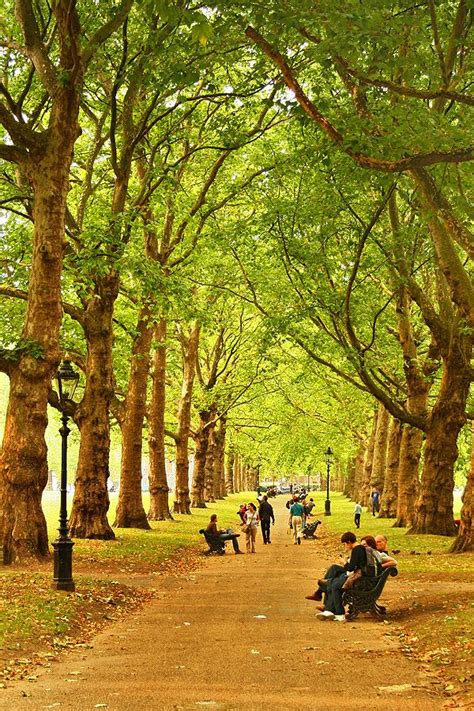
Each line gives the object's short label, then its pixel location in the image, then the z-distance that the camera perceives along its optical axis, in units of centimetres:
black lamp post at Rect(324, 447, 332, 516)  5512
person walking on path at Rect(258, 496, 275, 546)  3509
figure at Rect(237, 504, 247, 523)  3287
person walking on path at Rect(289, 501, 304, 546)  3447
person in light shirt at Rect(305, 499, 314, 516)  4309
